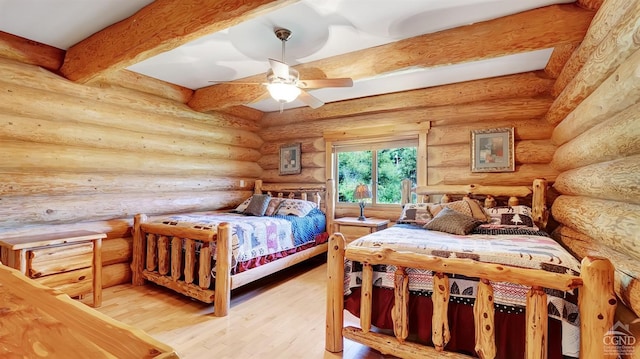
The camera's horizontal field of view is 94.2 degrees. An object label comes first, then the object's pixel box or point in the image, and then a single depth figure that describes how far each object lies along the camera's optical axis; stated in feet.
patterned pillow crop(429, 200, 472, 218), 10.92
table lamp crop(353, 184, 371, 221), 14.08
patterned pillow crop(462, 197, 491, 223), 10.57
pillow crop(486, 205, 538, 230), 10.12
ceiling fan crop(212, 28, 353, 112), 8.69
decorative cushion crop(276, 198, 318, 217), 14.19
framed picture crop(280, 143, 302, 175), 17.40
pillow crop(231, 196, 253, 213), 15.28
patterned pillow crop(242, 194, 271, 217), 14.15
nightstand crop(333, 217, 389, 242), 13.19
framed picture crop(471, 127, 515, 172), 12.25
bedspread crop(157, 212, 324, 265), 10.27
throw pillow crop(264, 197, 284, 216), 14.25
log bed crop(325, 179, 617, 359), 4.98
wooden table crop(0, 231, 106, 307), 8.16
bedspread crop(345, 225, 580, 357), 5.64
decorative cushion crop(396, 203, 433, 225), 11.44
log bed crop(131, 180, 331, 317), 9.53
